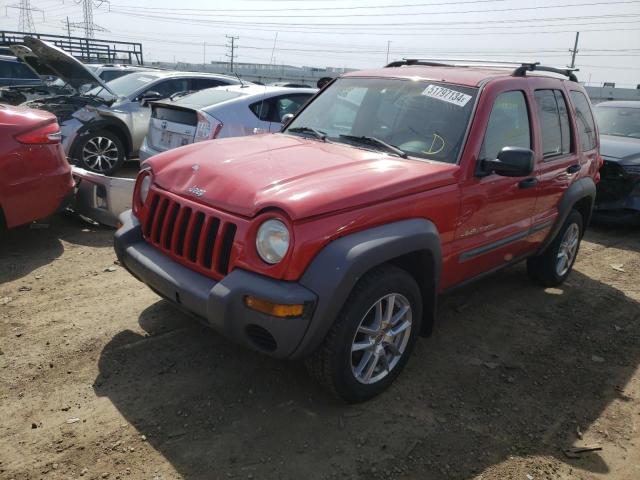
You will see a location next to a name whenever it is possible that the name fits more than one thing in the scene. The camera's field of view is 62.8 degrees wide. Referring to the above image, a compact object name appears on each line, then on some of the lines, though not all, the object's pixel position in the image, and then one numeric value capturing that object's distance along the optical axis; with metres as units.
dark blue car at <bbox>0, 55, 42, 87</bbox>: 12.23
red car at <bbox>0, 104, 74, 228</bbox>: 4.59
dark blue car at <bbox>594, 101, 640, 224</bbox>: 6.97
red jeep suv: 2.57
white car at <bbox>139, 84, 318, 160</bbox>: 6.27
